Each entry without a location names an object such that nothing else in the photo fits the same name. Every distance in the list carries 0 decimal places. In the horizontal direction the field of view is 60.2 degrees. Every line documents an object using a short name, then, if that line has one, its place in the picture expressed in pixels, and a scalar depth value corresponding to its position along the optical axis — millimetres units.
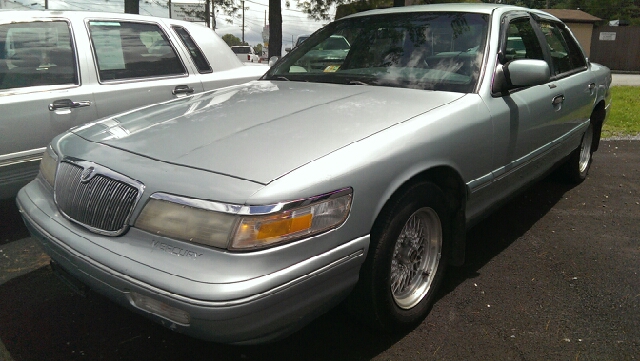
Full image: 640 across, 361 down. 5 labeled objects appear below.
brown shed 30219
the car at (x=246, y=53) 33475
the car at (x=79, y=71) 3898
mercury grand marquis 2033
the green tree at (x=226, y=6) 17250
